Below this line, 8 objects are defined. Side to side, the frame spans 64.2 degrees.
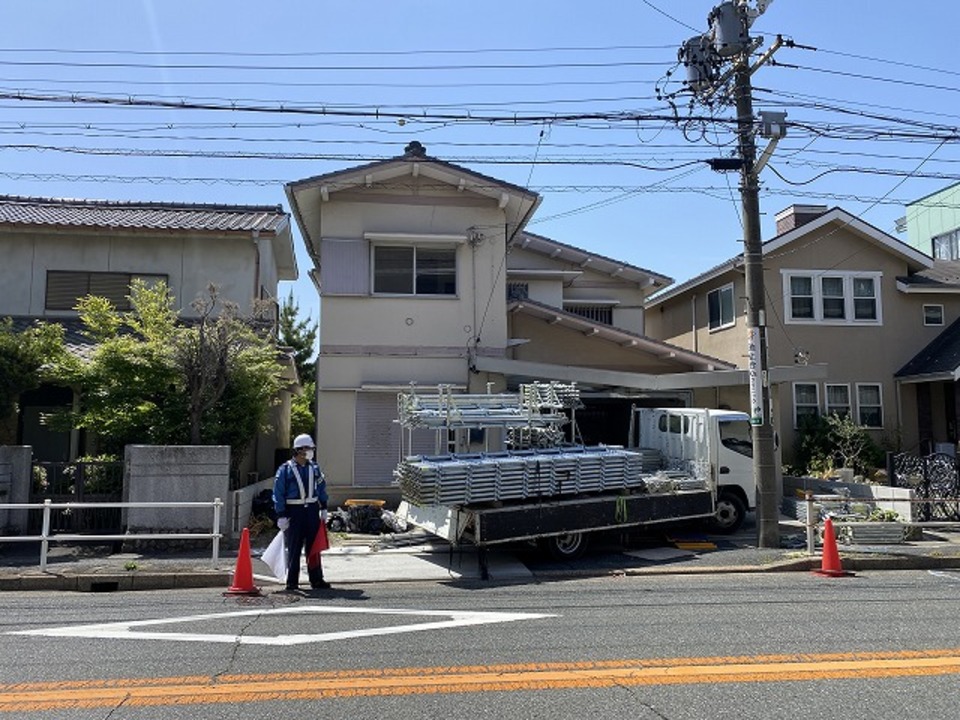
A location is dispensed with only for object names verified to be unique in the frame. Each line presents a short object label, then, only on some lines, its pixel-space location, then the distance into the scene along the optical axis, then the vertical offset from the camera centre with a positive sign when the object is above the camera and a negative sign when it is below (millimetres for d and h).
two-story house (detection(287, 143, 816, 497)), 15680 +2957
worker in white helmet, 9000 -774
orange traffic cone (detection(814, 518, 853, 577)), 10125 -1482
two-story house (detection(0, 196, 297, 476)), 17484 +4295
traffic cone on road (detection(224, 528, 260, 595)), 8789 -1510
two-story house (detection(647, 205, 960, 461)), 20500 +3334
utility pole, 11734 +1858
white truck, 10375 -531
